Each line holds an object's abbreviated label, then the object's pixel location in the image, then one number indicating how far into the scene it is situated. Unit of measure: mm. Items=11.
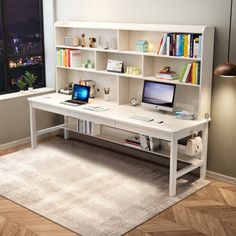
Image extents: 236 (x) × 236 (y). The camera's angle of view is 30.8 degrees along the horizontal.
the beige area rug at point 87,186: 3984
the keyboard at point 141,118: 4660
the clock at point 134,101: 5273
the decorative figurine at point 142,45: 4992
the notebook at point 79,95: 5473
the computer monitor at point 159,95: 4848
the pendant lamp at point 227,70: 4125
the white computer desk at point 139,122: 4355
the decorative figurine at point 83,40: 5770
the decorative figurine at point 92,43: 5586
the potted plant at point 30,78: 6105
